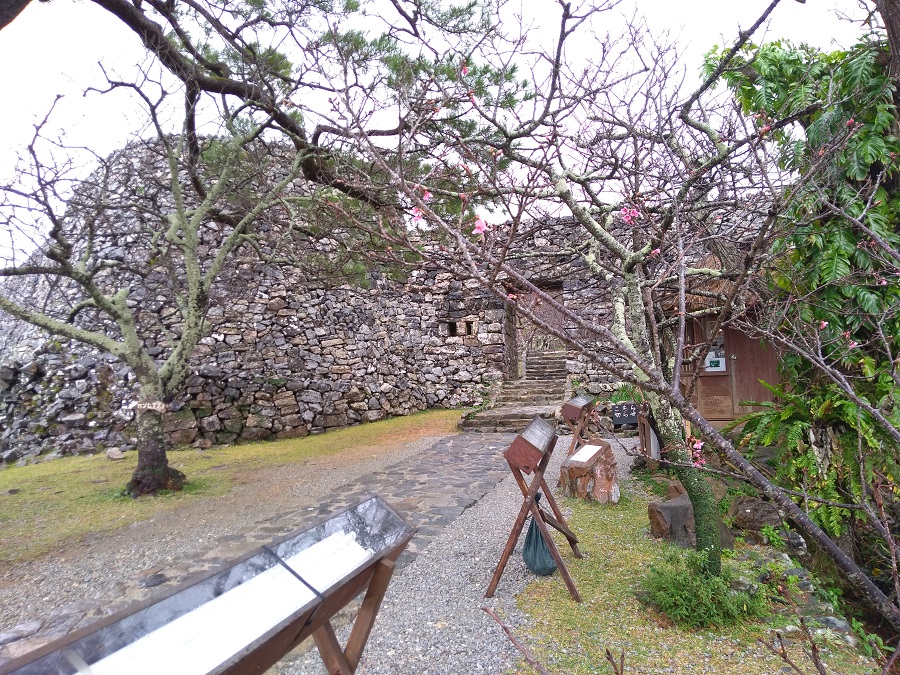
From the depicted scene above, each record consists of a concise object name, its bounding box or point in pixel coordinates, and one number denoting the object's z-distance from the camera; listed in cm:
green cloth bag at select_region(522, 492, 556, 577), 339
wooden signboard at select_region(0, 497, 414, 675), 88
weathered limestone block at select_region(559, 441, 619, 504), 507
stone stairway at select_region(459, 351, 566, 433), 959
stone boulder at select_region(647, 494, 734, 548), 384
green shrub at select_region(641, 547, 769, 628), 274
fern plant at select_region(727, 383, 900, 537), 407
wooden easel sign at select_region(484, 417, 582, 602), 309
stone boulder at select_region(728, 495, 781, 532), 434
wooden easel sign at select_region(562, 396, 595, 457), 539
